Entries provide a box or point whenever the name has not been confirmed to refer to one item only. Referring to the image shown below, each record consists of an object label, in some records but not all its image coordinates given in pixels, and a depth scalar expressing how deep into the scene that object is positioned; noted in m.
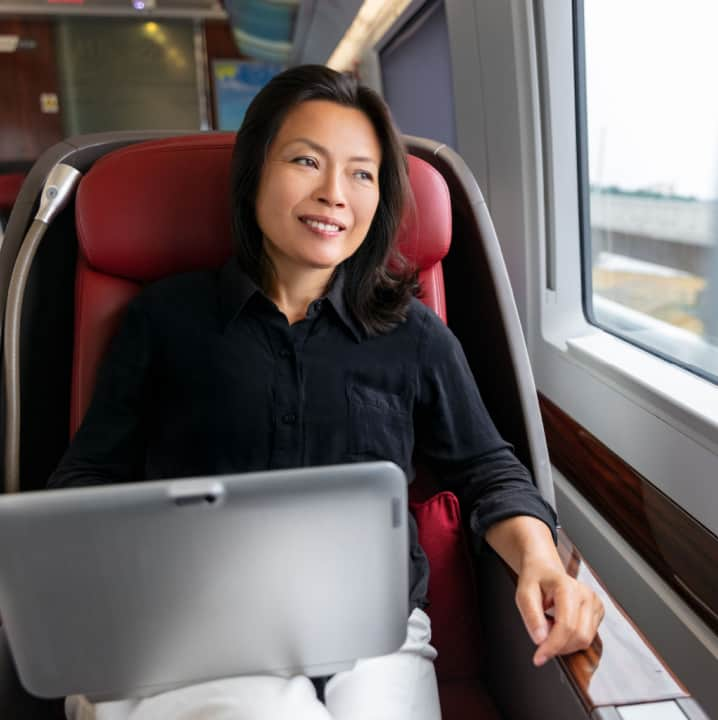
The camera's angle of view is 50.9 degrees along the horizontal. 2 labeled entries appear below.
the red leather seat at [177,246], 1.12
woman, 1.05
